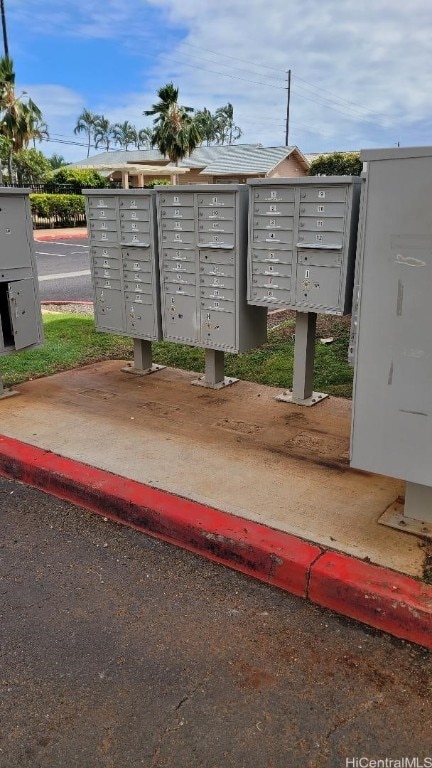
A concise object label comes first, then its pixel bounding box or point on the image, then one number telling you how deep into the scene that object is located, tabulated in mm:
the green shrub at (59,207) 27344
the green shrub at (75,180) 30922
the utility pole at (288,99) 48125
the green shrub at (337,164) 29738
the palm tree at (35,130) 29731
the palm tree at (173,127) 32875
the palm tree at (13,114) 27812
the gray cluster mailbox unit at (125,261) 5180
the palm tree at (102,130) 103188
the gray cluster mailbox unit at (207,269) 4664
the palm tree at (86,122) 100375
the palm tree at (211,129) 74344
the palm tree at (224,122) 81625
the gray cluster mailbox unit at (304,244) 4133
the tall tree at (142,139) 97500
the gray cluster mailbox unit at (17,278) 4824
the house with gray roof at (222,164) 33125
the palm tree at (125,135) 102750
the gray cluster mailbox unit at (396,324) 2486
